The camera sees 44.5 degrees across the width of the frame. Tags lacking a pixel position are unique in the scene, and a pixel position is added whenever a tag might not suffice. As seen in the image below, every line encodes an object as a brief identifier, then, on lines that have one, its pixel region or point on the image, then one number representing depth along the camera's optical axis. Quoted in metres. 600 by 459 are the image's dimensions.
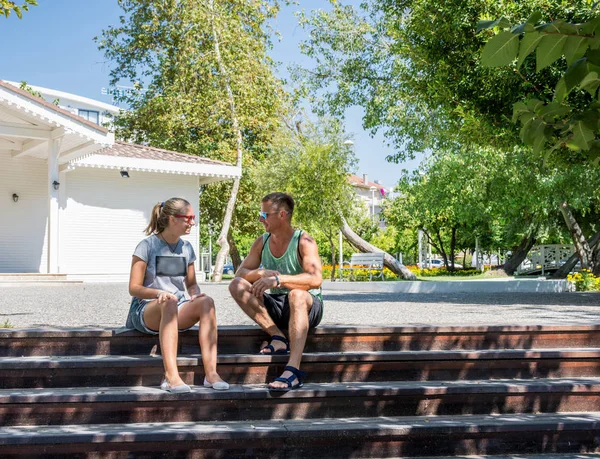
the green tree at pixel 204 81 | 26.75
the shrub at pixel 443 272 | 36.89
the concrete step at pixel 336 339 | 5.38
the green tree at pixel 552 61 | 1.92
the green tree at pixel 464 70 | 11.12
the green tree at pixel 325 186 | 23.86
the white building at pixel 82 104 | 74.62
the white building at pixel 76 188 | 17.36
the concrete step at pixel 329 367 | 4.97
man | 5.23
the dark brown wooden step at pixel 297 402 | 4.57
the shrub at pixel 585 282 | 15.78
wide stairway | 4.32
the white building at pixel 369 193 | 106.09
